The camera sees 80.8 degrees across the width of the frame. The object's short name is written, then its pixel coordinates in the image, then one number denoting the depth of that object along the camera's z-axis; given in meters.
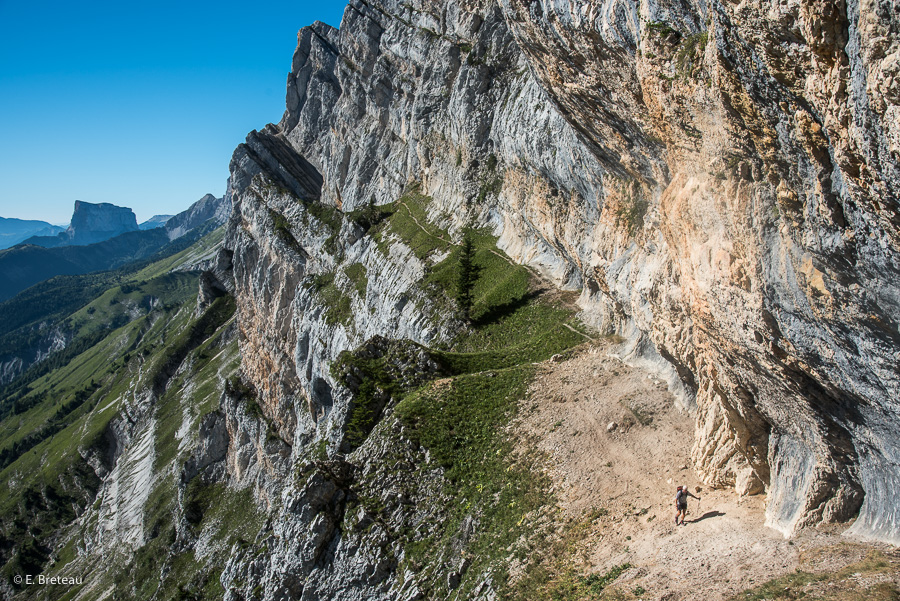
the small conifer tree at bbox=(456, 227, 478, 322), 49.82
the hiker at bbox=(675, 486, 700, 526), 17.88
